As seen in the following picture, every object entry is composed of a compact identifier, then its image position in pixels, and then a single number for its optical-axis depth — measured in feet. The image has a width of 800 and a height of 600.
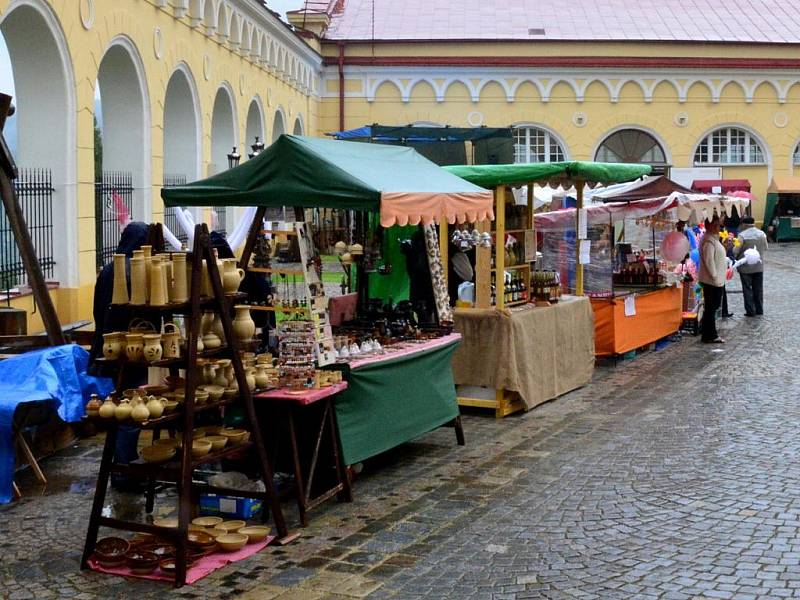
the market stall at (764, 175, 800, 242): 119.74
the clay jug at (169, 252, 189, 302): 21.29
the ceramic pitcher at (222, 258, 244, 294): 22.59
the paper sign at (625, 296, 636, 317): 47.31
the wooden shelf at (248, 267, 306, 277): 25.64
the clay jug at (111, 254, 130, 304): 21.34
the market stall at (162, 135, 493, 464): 24.53
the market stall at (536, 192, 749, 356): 46.44
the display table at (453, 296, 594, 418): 35.01
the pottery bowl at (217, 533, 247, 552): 21.08
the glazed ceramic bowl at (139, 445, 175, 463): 21.30
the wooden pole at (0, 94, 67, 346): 31.09
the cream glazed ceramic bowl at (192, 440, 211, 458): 21.40
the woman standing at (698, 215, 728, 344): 52.44
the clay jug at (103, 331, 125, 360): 20.76
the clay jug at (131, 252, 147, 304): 21.01
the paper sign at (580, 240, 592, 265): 43.39
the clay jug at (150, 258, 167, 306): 20.83
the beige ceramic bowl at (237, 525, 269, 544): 21.59
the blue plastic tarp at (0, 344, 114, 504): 25.20
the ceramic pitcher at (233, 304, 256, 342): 23.06
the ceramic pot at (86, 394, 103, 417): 20.45
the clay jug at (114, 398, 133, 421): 20.01
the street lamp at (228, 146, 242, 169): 48.99
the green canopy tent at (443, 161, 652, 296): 35.55
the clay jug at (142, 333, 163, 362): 20.51
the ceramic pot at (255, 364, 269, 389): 23.15
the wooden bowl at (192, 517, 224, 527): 22.02
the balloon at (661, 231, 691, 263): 53.36
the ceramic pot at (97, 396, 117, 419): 20.20
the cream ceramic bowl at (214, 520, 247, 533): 21.79
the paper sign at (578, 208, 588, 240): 43.76
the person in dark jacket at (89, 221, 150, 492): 26.11
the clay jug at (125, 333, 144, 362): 20.61
